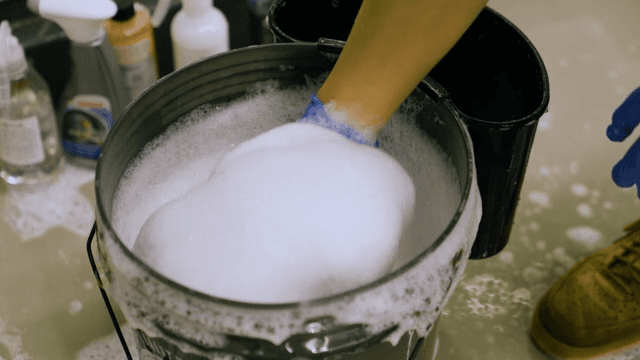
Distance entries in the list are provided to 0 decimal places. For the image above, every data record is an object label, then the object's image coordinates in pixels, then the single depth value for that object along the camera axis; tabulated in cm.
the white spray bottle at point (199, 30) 82
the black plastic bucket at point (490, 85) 62
